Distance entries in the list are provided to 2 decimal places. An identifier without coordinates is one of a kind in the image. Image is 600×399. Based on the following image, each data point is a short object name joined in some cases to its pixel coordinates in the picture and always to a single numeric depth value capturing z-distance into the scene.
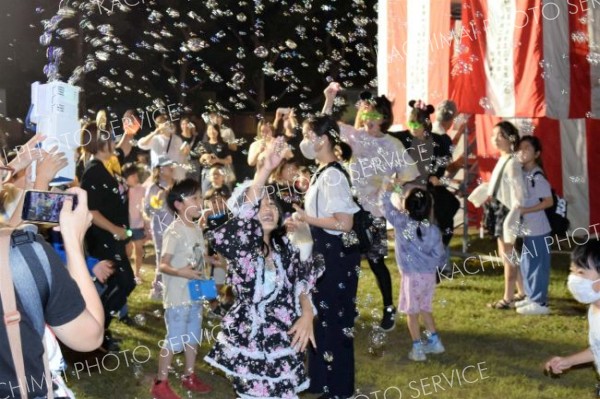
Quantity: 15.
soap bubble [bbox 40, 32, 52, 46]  7.19
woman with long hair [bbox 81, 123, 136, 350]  6.82
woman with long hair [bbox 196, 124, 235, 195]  10.86
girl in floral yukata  4.35
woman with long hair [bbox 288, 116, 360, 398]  5.61
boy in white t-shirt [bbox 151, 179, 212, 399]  5.88
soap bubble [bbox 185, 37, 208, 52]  8.02
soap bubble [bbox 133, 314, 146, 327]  6.77
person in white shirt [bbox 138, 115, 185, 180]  10.58
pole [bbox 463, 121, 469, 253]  11.20
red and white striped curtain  9.88
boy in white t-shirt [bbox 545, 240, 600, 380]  4.22
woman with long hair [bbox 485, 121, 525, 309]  8.56
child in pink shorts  6.94
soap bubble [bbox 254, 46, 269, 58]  7.71
